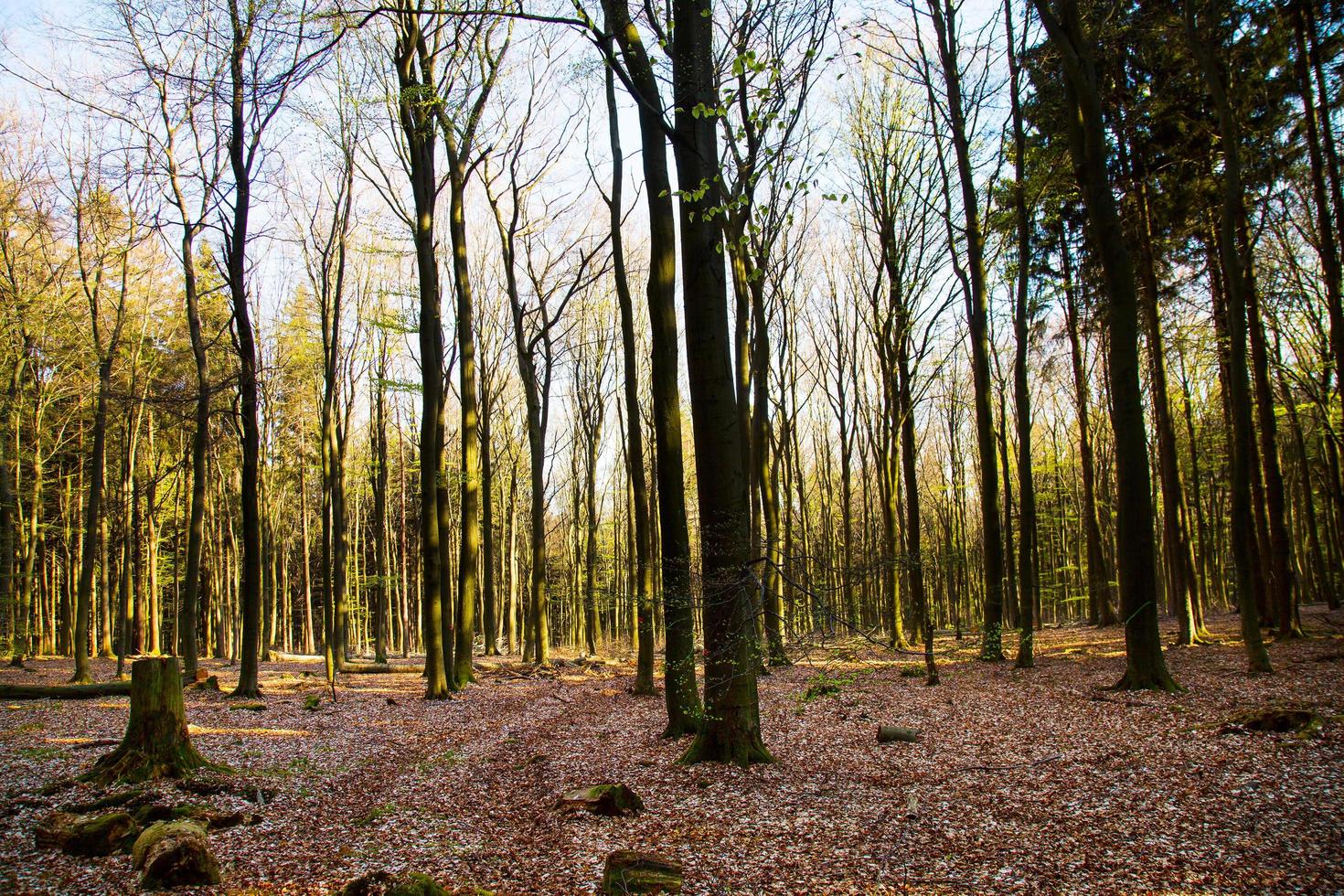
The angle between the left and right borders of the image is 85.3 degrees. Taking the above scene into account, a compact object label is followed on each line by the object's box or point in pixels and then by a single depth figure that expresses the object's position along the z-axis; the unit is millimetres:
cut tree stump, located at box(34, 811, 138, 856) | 4609
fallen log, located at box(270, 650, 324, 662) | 24359
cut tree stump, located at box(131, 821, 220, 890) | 4129
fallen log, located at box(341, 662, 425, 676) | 18766
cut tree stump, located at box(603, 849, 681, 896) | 4141
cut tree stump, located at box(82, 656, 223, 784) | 6235
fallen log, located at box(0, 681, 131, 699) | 11281
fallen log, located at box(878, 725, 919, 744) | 7973
